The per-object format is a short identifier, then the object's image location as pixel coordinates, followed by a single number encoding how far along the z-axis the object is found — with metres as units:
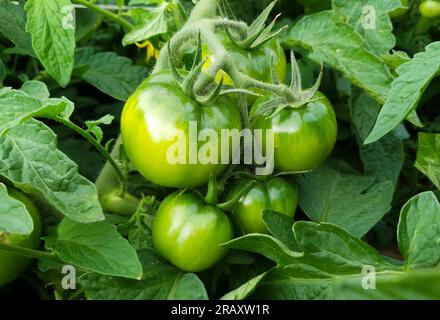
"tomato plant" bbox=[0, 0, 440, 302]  0.54
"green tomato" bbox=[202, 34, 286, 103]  0.59
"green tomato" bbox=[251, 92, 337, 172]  0.57
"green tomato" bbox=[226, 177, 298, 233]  0.57
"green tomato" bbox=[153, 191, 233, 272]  0.56
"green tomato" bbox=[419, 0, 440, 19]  0.69
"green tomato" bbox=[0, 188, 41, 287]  0.56
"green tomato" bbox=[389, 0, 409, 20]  0.70
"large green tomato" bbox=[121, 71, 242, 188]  0.54
